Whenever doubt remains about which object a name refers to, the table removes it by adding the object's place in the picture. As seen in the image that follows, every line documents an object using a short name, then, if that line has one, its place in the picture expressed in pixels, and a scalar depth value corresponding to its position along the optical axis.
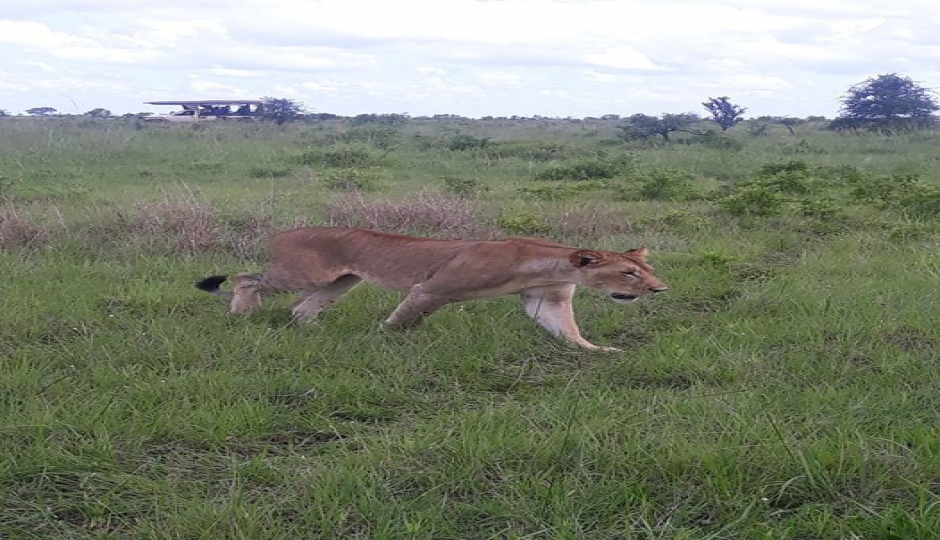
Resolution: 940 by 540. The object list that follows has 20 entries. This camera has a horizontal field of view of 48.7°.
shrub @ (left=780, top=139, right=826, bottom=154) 22.05
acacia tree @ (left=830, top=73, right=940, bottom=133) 31.64
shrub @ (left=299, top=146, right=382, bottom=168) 17.55
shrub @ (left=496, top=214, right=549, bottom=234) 9.63
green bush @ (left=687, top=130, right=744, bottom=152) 22.86
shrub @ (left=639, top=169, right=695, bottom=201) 12.34
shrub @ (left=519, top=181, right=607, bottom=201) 12.20
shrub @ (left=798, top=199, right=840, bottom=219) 10.12
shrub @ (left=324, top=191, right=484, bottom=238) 9.65
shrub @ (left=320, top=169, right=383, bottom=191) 13.23
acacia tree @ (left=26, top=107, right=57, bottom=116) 56.11
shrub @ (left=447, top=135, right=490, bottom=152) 21.30
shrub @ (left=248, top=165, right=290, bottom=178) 15.52
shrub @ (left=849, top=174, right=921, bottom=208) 11.01
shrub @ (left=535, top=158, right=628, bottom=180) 15.19
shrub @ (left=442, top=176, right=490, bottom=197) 12.51
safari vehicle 41.53
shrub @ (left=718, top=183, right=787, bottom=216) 10.38
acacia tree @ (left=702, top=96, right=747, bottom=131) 36.41
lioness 5.99
